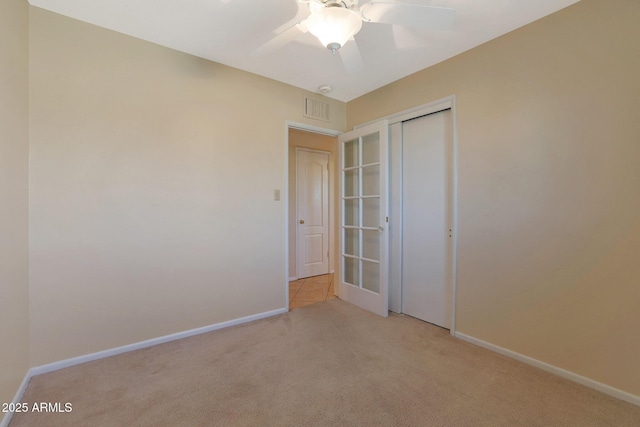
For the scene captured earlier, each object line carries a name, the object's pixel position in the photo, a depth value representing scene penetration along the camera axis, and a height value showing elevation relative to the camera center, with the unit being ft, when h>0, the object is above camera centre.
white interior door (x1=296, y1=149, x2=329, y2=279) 14.65 +0.13
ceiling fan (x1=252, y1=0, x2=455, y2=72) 4.42 +3.26
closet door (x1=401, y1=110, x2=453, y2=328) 8.46 -0.15
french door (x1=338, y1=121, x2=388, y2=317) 9.52 -0.15
